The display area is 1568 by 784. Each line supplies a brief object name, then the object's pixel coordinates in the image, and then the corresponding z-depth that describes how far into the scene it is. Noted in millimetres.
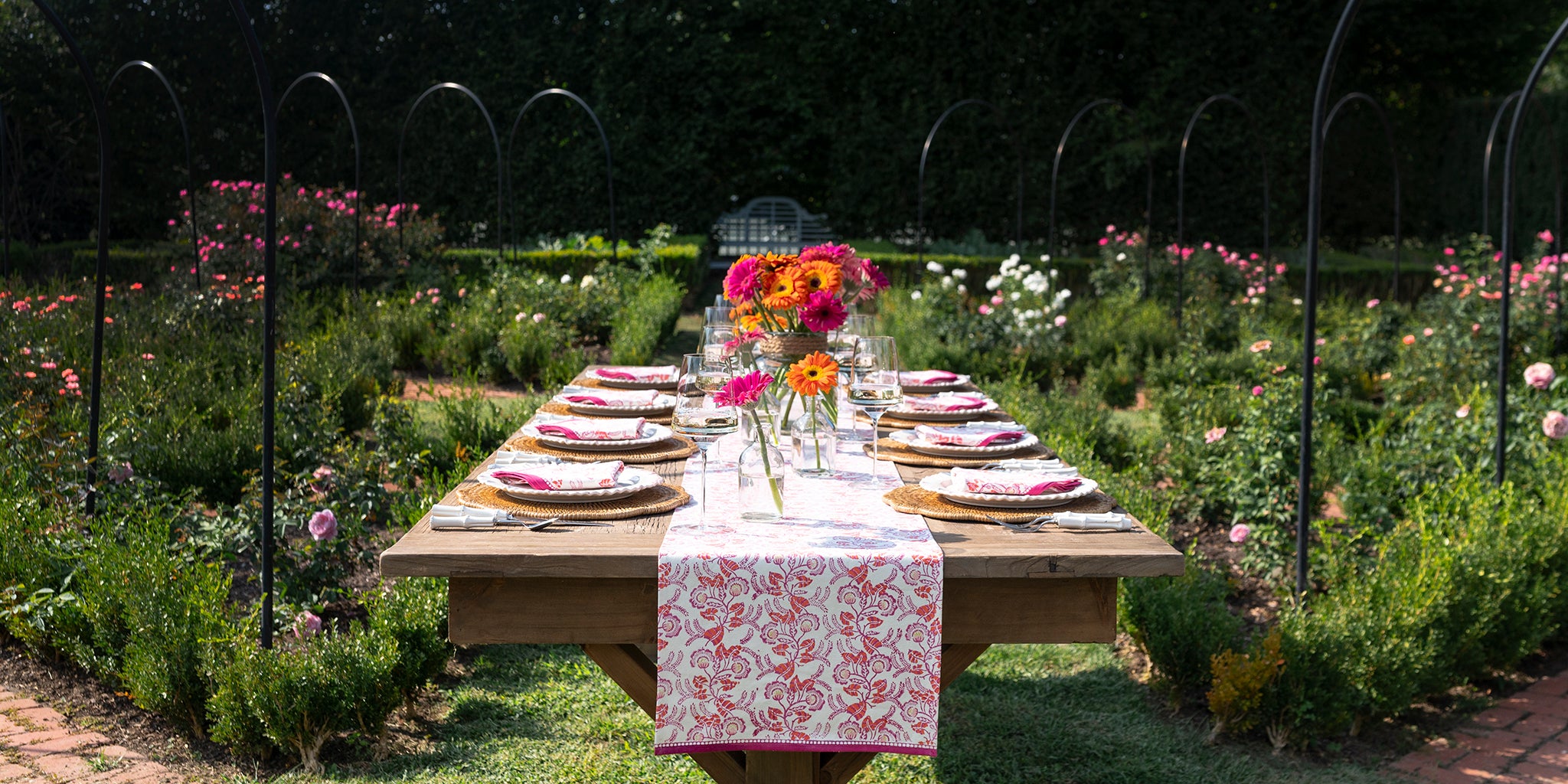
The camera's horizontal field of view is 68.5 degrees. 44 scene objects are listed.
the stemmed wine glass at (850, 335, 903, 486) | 2379
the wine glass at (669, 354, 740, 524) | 2107
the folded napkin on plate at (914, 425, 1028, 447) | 2609
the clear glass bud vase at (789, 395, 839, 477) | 2346
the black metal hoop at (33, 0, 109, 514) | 3727
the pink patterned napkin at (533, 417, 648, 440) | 2613
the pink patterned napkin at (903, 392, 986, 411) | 3076
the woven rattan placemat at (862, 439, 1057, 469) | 2514
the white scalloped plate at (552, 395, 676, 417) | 3021
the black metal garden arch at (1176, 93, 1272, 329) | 8055
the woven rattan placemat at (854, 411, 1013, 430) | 2963
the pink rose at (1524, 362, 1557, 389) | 4223
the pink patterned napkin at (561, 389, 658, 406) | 3080
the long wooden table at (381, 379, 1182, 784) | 1793
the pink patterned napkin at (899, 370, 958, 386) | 3588
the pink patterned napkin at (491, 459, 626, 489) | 2111
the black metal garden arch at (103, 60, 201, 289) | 6789
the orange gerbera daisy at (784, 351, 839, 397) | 2012
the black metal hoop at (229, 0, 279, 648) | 2824
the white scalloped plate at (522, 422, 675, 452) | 2553
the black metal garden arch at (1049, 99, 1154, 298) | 9066
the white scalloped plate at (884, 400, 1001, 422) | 2998
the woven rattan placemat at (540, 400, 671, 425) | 2998
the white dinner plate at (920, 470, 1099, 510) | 2070
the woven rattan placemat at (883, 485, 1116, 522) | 2025
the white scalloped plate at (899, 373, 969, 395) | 3486
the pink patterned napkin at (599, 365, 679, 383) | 3559
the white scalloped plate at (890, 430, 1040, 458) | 2564
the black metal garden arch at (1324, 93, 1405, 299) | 8194
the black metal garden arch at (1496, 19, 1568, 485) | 4016
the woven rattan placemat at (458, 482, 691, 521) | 2018
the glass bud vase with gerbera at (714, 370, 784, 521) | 1988
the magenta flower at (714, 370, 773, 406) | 1962
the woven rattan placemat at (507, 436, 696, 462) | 2523
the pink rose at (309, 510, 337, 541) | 3146
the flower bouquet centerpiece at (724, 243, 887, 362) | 2229
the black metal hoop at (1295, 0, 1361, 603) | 3383
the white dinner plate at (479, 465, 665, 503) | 2074
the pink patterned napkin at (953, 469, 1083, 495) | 2109
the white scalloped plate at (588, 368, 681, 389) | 3471
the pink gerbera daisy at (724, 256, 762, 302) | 2225
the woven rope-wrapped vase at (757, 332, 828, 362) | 2311
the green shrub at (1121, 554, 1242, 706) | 3168
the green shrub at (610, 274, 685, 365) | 7215
